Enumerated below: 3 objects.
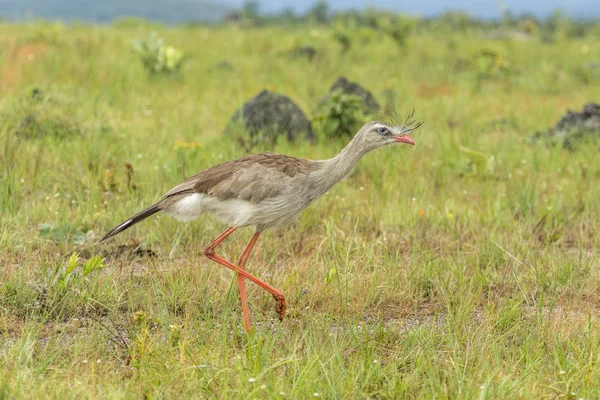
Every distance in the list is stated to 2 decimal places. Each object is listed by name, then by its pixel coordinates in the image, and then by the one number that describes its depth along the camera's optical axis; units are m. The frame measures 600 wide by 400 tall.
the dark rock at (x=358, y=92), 15.64
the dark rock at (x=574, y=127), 14.87
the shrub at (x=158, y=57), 18.83
